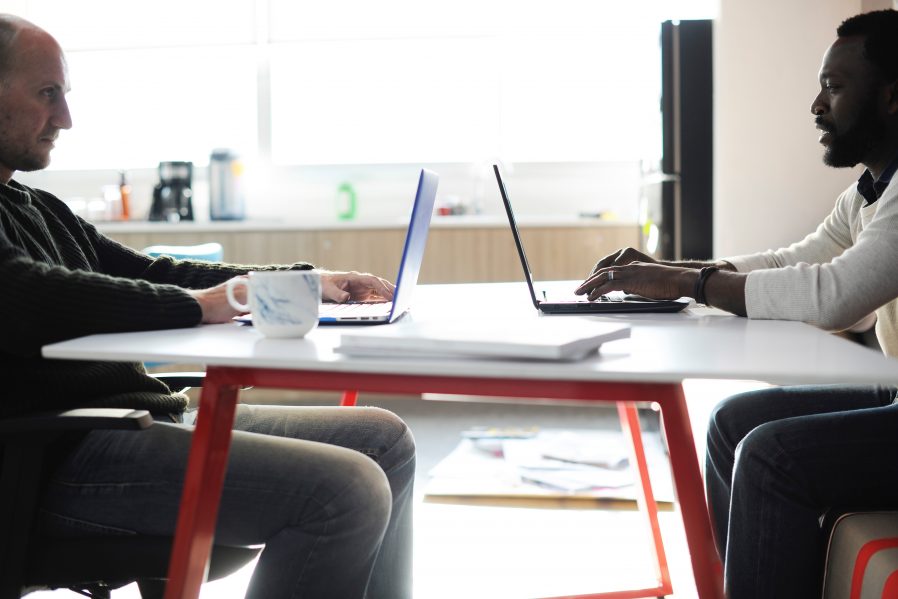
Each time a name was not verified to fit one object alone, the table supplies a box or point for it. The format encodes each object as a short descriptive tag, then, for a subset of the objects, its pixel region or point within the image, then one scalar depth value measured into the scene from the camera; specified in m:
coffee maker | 6.25
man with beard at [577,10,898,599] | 2.74
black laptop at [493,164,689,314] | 2.91
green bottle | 6.48
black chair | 2.53
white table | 2.38
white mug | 2.55
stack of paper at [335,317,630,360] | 2.40
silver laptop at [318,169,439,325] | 2.66
